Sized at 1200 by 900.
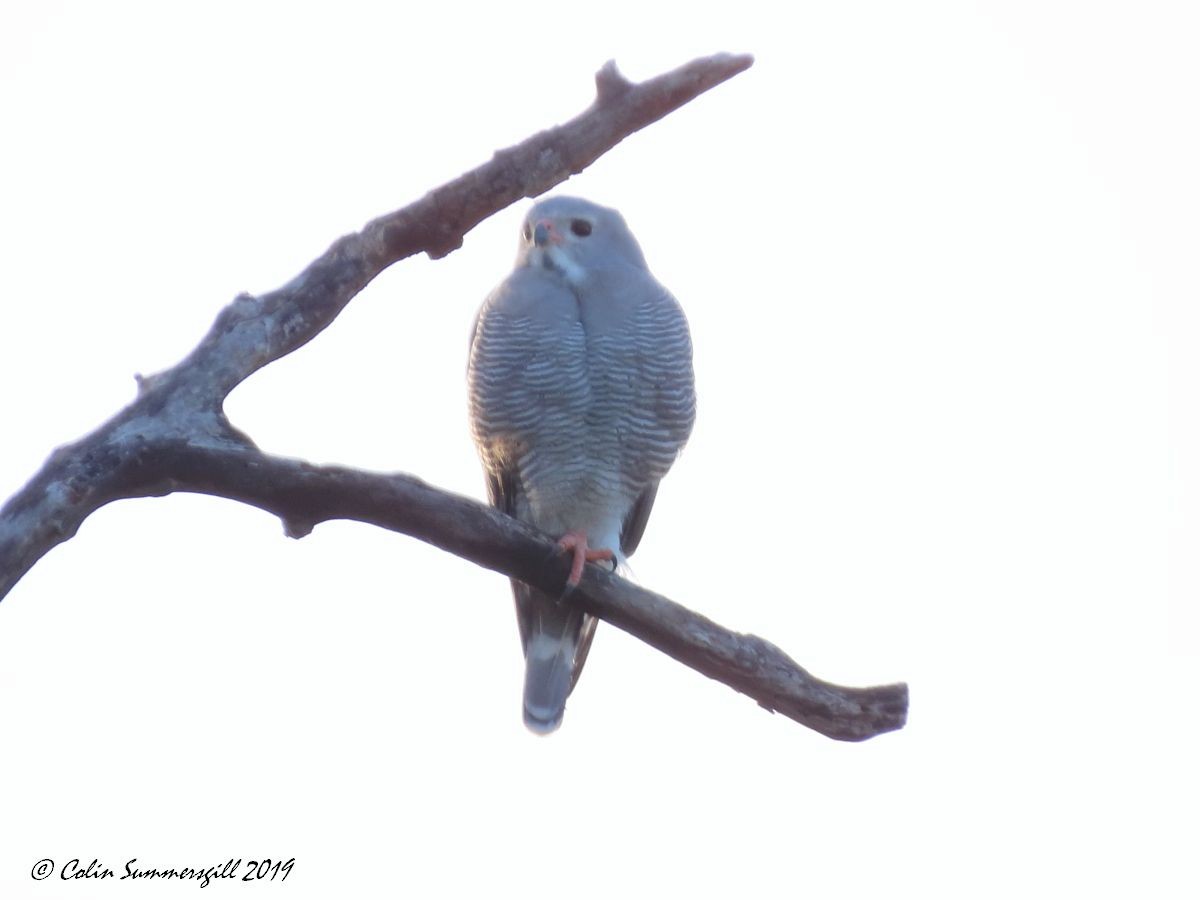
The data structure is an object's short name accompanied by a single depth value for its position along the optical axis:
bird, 16.78
